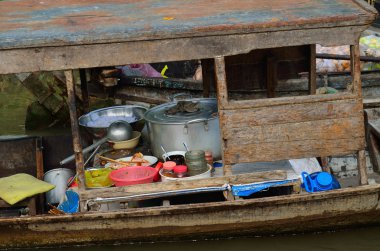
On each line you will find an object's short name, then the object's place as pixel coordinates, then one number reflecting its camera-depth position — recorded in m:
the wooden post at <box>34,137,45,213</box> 6.93
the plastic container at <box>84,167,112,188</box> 6.16
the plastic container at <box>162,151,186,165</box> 6.26
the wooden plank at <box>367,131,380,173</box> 6.67
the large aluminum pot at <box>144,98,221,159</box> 6.21
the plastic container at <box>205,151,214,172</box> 6.25
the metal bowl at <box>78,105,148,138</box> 7.30
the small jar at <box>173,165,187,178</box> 6.00
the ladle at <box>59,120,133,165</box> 6.77
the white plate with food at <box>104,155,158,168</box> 6.42
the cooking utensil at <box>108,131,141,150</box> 6.79
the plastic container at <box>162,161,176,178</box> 6.06
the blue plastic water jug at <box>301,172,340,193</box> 5.91
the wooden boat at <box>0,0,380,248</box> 5.32
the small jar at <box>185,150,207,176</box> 5.96
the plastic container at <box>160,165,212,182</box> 5.91
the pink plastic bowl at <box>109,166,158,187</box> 5.97
